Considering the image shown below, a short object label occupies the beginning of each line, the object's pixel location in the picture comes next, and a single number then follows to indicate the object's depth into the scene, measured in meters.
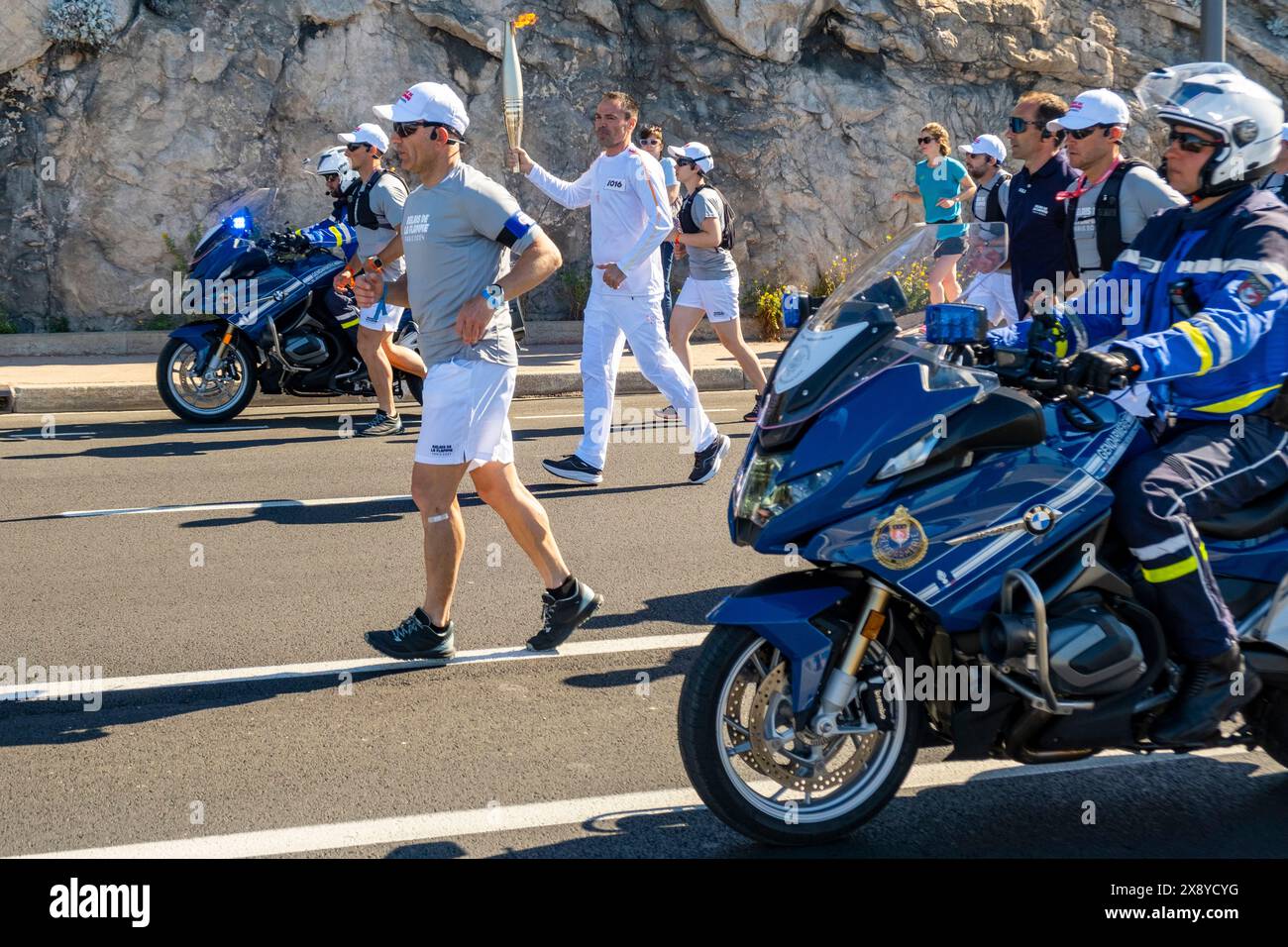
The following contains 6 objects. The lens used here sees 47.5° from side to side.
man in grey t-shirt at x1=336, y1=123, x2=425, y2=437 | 9.73
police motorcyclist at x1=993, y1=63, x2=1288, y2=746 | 3.67
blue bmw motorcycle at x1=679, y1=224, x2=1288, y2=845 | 3.62
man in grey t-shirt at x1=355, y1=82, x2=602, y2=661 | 5.29
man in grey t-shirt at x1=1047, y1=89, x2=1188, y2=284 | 6.15
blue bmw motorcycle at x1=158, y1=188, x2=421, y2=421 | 10.70
